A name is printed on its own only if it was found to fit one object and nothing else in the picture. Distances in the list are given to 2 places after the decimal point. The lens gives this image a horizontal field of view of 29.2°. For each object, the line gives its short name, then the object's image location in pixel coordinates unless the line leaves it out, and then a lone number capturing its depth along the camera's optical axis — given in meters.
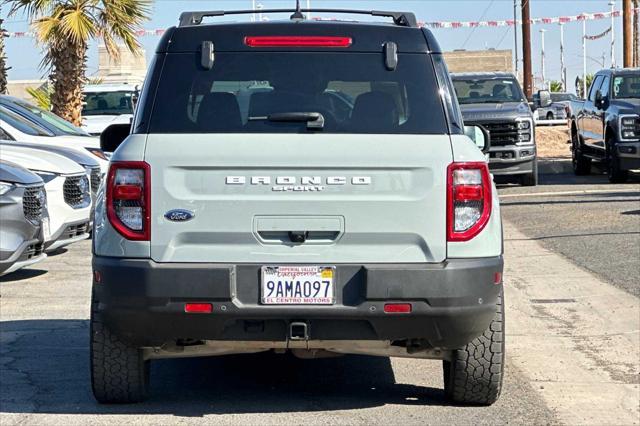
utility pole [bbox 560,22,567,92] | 116.50
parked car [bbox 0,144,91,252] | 12.40
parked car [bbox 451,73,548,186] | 21.05
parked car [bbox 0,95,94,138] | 16.50
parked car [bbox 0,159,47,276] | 10.78
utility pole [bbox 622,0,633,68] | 37.31
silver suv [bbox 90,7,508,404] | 5.81
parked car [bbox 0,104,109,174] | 15.55
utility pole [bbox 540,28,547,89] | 111.44
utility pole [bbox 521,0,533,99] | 39.97
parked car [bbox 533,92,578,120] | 56.97
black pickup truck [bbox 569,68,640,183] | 21.02
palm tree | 23.55
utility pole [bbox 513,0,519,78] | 56.06
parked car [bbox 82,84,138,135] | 26.47
